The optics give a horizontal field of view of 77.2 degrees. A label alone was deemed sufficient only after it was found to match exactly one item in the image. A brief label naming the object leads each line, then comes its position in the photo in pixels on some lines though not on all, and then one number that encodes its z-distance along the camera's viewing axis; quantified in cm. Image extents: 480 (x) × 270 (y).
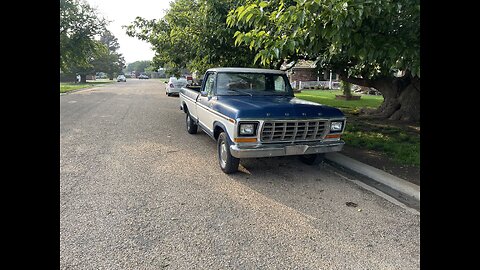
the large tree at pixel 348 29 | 343
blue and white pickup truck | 448
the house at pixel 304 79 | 3059
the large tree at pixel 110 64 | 5278
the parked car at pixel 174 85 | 2062
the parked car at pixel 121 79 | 5572
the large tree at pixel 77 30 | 2406
